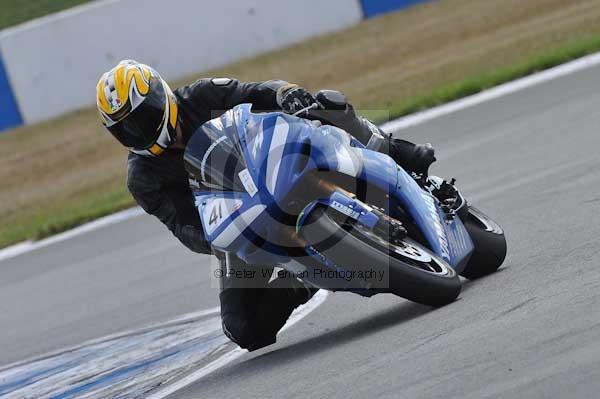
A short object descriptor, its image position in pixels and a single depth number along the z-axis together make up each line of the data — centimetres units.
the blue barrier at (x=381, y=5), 4453
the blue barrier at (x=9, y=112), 4266
